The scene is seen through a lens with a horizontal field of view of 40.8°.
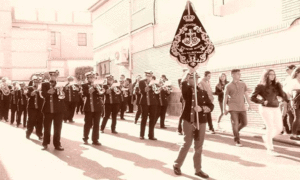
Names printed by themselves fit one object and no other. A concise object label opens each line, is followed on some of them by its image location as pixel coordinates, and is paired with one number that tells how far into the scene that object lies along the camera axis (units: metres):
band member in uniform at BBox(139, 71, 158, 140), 11.59
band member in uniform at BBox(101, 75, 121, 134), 13.05
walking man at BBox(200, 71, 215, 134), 11.11
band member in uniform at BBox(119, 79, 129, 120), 18.11
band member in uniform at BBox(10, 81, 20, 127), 17.02
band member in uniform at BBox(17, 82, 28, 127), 15.33
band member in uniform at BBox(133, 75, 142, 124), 15.48
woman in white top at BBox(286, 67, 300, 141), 10.30
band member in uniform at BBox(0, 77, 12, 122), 18.94
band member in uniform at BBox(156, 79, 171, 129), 14.02
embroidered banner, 8.09
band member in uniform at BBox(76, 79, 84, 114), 19.50
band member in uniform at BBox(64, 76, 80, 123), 17.34
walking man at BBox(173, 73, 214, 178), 6.76
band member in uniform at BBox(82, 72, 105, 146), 10.66
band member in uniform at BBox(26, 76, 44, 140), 11.70
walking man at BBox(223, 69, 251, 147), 9.96
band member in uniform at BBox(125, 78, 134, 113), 21.00
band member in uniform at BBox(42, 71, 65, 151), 9.77
